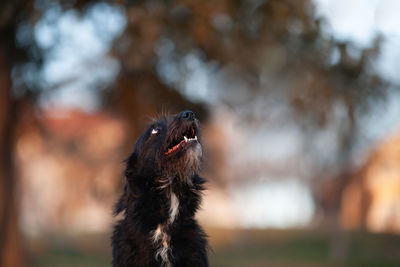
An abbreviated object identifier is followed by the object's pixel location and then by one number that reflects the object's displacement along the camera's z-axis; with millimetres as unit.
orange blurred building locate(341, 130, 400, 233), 19609
